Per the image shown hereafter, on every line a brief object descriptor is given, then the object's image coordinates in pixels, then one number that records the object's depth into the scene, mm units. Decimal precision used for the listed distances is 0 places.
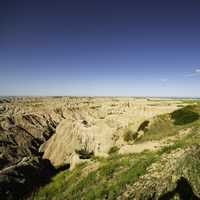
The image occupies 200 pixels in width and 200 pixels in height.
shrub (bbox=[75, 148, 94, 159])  22906
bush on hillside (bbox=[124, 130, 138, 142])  24291
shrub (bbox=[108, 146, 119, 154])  22222
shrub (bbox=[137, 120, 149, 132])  24831
